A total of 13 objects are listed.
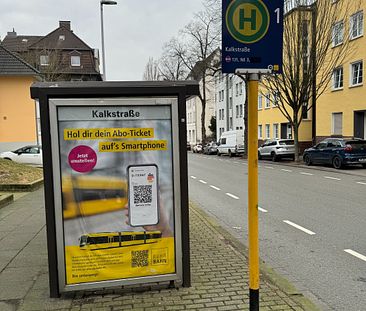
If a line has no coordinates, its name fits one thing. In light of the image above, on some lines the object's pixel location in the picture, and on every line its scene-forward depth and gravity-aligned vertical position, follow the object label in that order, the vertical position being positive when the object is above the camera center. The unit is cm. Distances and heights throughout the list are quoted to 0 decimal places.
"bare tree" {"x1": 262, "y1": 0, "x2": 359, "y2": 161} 2150 +539
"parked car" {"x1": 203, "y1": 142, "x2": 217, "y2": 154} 4364 -130
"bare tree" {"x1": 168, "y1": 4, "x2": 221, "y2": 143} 3918 +920
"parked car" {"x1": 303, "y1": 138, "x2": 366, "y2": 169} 1894 -91
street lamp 1875 +681
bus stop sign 294 +80
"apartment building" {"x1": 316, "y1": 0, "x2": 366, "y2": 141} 2355 +348
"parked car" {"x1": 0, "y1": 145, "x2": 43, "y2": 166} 2230 -86
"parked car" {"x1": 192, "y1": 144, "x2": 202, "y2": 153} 5168 -144
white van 3656 -60
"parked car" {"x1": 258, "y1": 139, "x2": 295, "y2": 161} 2680 -95
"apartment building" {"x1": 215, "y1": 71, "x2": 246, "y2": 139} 5006 +459
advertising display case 370 -42
